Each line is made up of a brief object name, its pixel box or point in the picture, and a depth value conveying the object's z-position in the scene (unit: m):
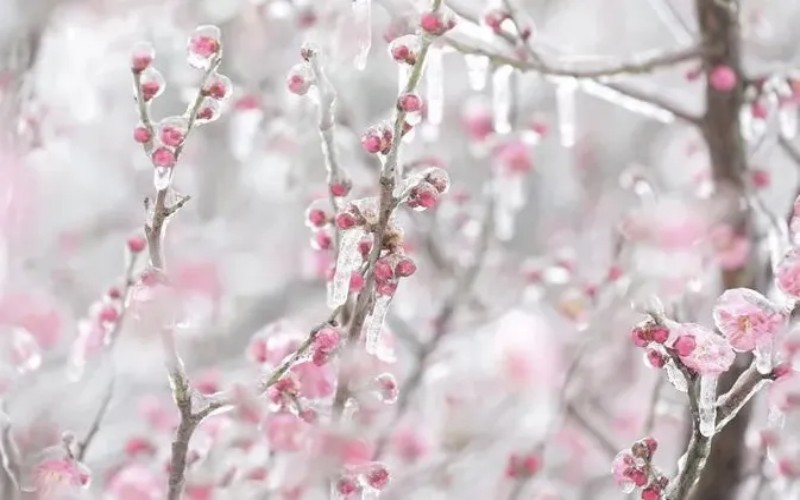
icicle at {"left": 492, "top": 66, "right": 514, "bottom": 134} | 2.02
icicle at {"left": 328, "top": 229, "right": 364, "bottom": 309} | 1.76
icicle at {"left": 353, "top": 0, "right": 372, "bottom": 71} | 1.84
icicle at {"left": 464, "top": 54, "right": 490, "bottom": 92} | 1.94
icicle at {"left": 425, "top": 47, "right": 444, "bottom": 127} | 1.99
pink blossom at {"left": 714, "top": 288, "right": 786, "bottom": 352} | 1.76
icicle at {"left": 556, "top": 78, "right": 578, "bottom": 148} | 2.07
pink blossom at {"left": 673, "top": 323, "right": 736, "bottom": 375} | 1.76
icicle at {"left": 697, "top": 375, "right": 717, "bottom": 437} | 1.75
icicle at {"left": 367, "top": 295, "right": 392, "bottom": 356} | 1.77
